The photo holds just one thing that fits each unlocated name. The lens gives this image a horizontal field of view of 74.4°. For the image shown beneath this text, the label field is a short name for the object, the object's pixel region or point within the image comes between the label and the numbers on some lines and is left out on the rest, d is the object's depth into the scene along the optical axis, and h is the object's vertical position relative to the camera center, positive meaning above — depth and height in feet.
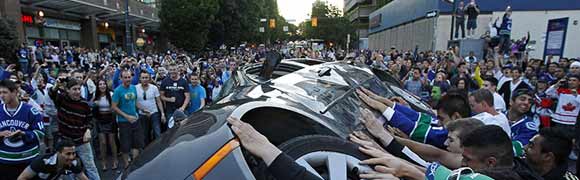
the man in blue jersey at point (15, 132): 12.12 -3.06
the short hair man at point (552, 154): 8.10 -2.36
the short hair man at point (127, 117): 18.28 -3.78
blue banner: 37.63 +0.66
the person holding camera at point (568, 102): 19.16 -2.96
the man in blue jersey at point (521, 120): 11.22 -2.46
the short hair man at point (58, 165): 12.36 -4.28
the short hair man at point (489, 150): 5.82 -1.63
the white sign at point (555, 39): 38.21 +0.40
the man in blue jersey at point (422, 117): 9.37 -1.90
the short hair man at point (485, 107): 9.87 -1.75
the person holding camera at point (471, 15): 55.60 +4.07
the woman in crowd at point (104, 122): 18.58 -4.14
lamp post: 72.69 -2.00
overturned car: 5.13 -1.54
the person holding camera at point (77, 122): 15.03 -3.43
